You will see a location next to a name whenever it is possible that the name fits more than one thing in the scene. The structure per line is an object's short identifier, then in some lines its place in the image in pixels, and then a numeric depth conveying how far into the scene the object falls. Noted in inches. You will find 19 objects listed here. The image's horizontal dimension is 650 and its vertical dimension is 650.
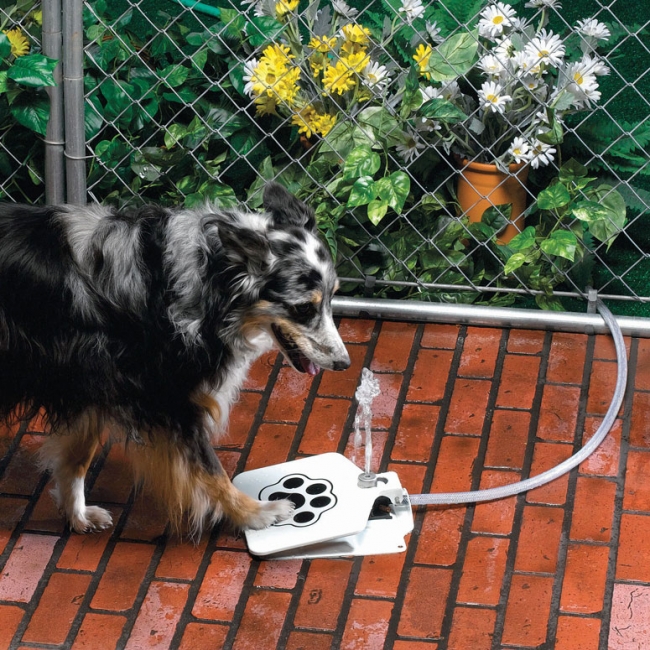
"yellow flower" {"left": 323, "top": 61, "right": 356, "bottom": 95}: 159.8
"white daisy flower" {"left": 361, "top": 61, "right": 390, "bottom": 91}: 160.2
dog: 109.8
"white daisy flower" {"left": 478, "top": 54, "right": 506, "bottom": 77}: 158.9
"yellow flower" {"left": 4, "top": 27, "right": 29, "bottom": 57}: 157.6
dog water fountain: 121.7
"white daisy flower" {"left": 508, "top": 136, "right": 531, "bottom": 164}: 158.1
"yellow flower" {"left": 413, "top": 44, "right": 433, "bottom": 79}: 159.3
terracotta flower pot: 161.6
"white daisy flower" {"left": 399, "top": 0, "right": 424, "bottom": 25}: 157.0
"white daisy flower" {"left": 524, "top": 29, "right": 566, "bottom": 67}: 155.9
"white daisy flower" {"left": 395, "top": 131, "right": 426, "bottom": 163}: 160.4
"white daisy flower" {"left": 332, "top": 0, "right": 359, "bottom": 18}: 161.8
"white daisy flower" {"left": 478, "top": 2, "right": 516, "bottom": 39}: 159.0
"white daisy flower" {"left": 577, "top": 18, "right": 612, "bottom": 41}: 156.3
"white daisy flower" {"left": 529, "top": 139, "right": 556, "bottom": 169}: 157.9
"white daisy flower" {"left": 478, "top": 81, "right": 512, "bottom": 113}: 157.5
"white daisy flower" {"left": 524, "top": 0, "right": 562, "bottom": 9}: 152.3
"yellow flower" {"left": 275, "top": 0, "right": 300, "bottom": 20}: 160.6
